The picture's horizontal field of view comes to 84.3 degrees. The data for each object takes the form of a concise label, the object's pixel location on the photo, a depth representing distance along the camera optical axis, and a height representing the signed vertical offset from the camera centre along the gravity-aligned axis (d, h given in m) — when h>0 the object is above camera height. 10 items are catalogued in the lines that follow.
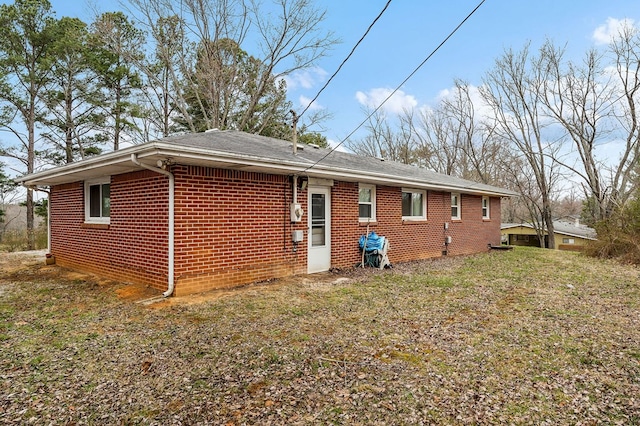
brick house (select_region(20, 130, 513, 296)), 5.95 +0.12
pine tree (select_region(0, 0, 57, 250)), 16.36 +7.01
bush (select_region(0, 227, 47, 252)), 14.26 -1.04
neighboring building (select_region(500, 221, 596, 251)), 32.38 -1.75
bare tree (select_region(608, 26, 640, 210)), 18.47 +5.84
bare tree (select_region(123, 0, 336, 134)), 17.77 +8.75
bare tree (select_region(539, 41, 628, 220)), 20.20 +6.57
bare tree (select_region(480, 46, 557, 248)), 23.45 +7.31
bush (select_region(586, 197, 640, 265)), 10.28 -0.60
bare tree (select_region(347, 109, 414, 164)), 29.14 +6.37
